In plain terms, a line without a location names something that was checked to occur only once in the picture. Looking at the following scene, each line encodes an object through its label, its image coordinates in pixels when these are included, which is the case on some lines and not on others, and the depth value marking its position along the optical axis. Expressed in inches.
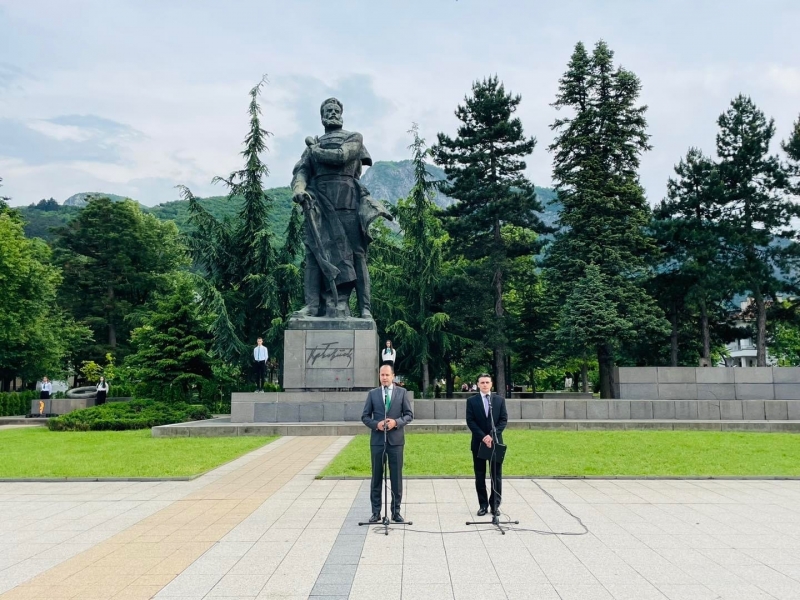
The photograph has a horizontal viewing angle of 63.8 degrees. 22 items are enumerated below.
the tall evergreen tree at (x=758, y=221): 1111.0
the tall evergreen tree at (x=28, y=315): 1211.9
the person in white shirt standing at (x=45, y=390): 1182.3
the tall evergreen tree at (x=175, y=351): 1039.0
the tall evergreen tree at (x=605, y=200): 1072.2
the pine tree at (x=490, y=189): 1169.4
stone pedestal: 689.6
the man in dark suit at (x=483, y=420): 267.4
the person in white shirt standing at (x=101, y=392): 1045.8
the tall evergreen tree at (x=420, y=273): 1186.0
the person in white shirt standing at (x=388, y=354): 710.0
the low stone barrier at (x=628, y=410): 724.0
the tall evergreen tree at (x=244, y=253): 1159.6
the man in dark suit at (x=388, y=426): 260.4
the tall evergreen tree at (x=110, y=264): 1726.1
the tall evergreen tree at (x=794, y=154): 1124.5
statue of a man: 719.1
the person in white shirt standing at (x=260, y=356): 792.3
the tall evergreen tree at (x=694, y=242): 1097.4
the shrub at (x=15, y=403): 1151.6
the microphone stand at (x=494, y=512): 250.2
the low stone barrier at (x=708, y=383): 797.9
